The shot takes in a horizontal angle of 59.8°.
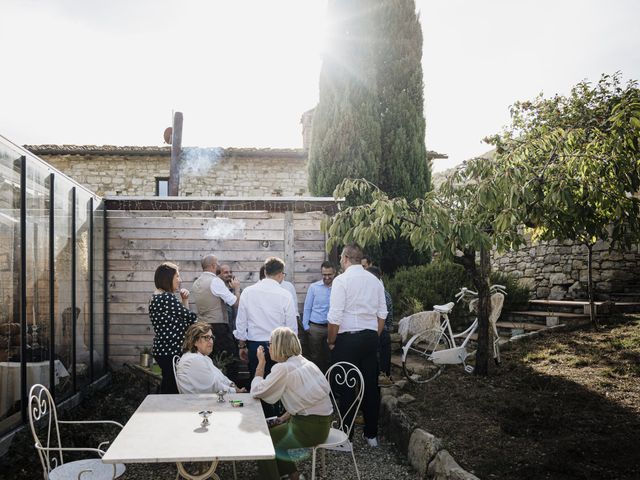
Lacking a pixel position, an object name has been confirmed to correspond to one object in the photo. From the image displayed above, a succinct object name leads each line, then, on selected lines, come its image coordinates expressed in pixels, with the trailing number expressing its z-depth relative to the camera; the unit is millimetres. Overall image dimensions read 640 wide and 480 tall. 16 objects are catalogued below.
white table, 2764
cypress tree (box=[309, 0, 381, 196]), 12234
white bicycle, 6969
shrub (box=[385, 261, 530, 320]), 9664
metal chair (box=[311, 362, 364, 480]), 3984
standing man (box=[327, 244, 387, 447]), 5285
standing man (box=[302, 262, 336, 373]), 6777
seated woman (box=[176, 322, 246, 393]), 4305
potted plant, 7359
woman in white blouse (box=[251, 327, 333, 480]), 3871
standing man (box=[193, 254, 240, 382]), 6301
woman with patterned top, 4973
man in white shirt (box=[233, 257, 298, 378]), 5344
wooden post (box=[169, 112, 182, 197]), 11680
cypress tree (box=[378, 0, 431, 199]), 12305
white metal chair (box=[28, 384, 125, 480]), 3348
